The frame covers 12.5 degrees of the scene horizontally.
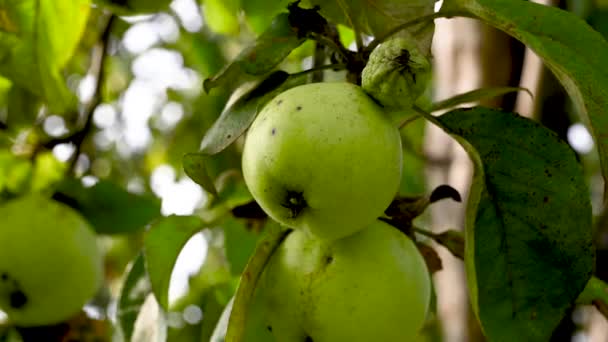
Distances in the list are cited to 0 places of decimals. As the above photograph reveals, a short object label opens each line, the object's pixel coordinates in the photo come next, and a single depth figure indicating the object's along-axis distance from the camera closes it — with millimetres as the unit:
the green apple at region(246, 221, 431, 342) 1134
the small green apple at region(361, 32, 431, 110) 1115
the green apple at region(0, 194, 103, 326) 1332
